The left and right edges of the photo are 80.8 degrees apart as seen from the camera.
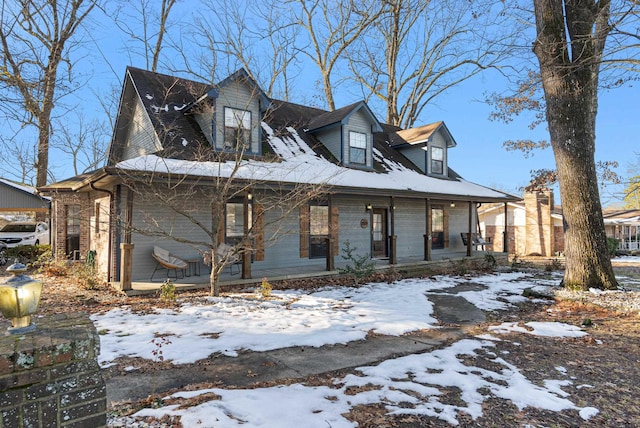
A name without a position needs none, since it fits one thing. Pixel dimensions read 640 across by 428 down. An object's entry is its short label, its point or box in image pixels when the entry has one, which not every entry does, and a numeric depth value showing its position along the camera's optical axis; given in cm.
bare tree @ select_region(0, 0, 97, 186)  1454
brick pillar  181
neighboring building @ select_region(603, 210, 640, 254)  2539
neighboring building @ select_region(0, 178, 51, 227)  1717
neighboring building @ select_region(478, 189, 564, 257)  2142
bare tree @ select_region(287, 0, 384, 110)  2103
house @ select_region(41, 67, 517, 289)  910
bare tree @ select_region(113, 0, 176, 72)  1470
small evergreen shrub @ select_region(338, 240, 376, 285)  1000
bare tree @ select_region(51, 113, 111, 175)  1977
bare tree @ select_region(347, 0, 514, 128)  2311
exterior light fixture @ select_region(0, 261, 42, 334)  201
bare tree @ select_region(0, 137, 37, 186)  1960
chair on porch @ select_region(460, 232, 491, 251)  1617
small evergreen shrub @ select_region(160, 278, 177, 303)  728
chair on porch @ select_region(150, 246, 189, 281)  888
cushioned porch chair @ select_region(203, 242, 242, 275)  774
